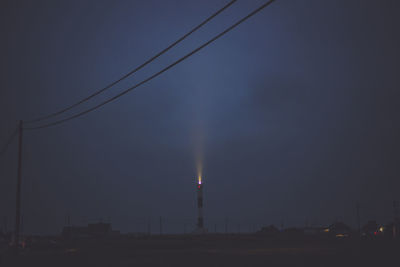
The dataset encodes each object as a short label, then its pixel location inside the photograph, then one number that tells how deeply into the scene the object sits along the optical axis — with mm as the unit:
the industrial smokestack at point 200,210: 117388
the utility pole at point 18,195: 34969
